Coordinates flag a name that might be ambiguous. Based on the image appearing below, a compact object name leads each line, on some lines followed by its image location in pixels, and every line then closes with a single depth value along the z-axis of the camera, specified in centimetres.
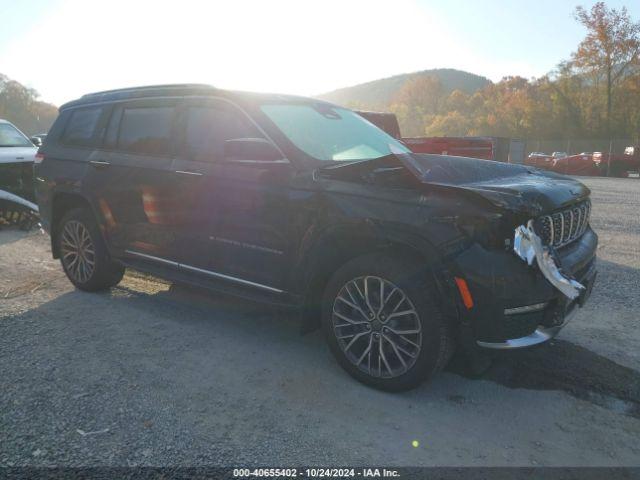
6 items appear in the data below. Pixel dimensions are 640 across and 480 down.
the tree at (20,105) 10125
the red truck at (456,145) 1169
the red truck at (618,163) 2930
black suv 281
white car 843
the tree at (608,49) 4753
